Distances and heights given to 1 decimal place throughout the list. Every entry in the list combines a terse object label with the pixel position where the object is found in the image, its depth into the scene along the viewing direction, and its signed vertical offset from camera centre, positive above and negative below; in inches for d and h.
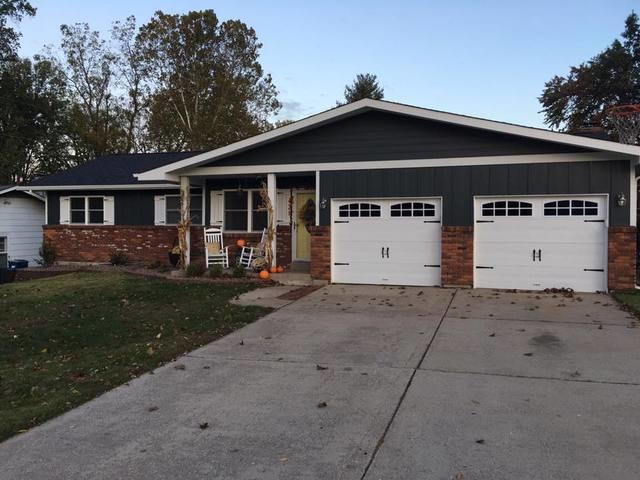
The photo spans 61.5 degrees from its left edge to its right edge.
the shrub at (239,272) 500.7 -36.0
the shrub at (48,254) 676.7 -25.2
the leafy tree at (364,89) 1611.7 +440.2
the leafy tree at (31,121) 1309.1 +286.4
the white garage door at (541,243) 425.7 -8.2
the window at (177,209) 628.1 +29.8
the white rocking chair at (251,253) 557.3 -20.8
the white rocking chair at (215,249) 580.4 -16.8
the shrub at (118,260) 634.2 -30.9
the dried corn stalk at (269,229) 521.7 +4.3
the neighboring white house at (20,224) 739.4 +14.3
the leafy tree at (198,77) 1334.9 +392.0
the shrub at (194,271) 515.5 -35.8
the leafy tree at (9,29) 1260.0 +493.0
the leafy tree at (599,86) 1154.0 +320.2
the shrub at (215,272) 504.1 -36.1
